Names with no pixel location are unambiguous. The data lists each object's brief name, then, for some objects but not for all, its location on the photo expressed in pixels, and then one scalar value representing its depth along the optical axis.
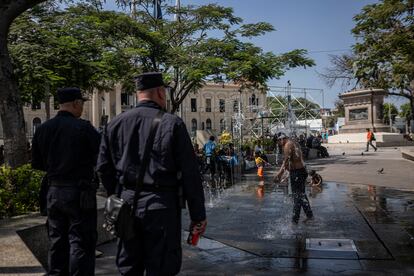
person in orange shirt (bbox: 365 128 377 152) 32.44
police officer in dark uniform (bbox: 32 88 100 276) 4.28
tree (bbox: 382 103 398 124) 109.43
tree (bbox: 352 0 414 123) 16.86
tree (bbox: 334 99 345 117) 75.12
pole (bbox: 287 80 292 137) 28.36
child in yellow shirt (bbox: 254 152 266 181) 18.21
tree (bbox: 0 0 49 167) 7.38
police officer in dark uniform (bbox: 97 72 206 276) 3.32
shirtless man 8.63
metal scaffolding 29.53
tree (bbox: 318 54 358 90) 37.18
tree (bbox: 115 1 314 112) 21.62
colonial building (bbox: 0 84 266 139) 77.69
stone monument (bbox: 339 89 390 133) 40.23
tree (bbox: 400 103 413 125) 91.27
